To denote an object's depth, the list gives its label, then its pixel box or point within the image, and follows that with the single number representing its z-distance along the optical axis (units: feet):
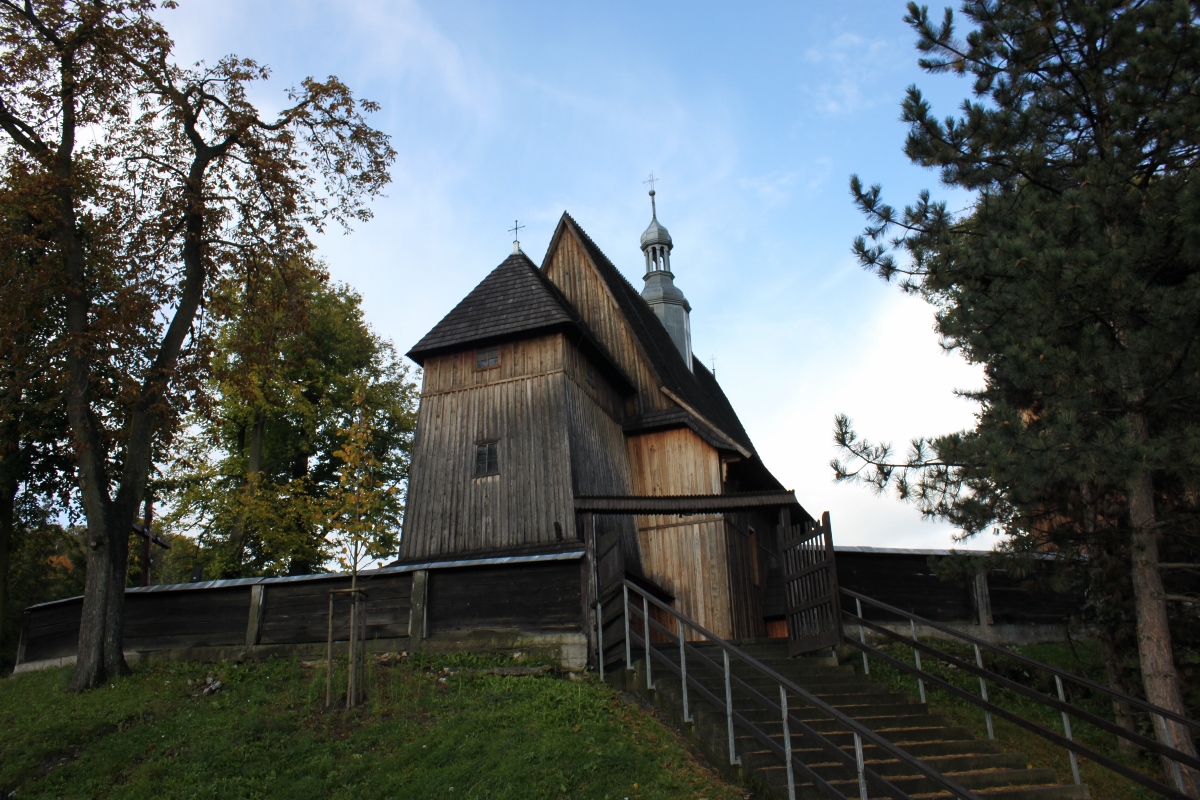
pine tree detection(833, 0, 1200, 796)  26.71
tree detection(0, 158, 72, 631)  38.93
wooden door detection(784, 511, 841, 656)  36.29
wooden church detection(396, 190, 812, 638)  48.75
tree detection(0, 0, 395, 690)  39.96
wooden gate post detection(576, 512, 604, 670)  36.81
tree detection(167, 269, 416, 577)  73.61
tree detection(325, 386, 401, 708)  32.68
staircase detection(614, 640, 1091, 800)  26.30
